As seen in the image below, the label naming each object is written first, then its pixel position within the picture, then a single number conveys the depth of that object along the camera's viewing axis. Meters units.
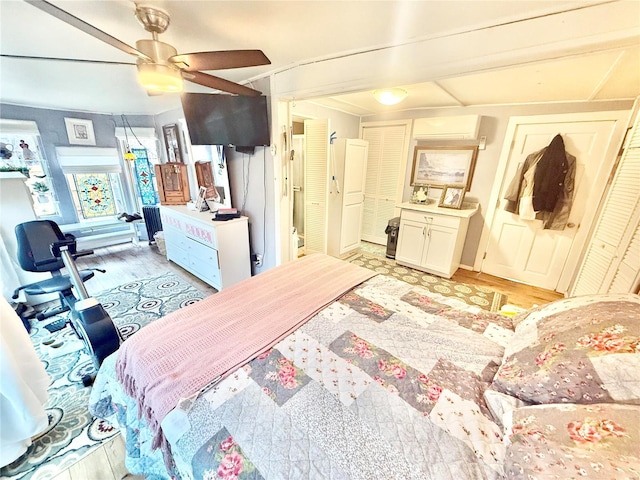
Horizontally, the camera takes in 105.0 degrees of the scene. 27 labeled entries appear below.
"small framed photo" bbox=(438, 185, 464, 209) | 3.18
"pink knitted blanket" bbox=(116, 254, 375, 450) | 0.91
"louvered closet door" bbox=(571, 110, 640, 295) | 1.64
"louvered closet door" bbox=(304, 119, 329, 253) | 3.20
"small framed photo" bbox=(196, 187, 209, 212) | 3.05
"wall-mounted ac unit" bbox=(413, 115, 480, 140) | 2.95
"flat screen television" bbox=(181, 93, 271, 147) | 2.17
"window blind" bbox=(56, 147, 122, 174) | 3.68
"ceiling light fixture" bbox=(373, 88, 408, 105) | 2.23
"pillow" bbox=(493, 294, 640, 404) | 0.69
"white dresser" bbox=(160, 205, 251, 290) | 2.60
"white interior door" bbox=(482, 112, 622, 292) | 2.50
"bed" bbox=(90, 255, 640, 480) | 0.65
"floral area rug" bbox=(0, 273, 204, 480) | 1.25
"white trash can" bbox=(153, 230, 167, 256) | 3.80
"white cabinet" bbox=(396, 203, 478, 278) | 3.02
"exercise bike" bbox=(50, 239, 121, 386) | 1.45
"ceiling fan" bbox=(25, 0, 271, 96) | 1.20
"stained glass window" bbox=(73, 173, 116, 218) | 3.95
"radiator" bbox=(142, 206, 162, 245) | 4.14
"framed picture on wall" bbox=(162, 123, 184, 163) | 3.64
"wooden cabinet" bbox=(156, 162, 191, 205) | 3.43
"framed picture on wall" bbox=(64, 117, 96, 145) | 3.64
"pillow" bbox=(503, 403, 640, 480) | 0.53
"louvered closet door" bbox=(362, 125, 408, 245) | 3.73
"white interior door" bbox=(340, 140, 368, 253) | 3.46
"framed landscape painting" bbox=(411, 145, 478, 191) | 3.20
